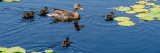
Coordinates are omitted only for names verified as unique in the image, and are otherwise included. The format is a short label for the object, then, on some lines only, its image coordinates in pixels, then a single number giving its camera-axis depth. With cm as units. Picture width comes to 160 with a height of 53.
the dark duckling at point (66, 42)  1210
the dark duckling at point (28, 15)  1505
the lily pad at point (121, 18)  1524
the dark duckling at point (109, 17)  1499
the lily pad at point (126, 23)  1472
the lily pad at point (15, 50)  1159
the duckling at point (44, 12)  1529
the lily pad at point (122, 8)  1650
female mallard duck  1541
